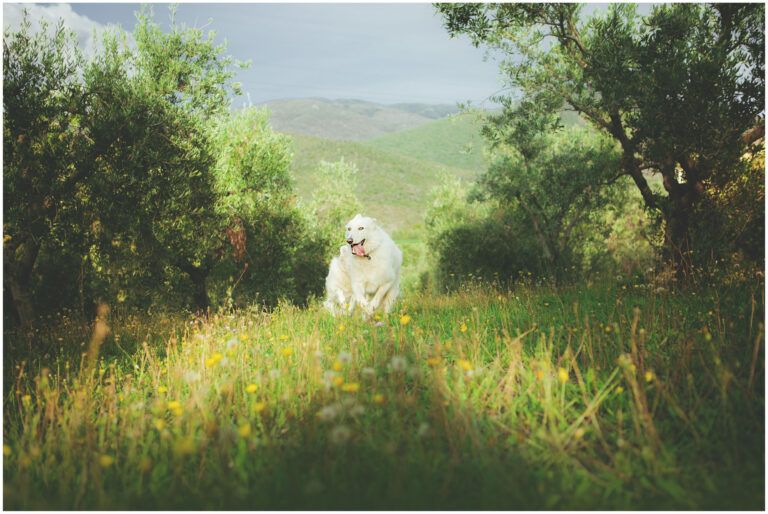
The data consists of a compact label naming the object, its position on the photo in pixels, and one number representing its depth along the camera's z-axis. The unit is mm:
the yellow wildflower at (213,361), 4312
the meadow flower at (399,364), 3820
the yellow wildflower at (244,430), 2940
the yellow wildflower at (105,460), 2751
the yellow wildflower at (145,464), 3068
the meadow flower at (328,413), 3398
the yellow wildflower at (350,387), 3498
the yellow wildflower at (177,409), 3543
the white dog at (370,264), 8828
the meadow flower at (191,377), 4037
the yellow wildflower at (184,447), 2843
